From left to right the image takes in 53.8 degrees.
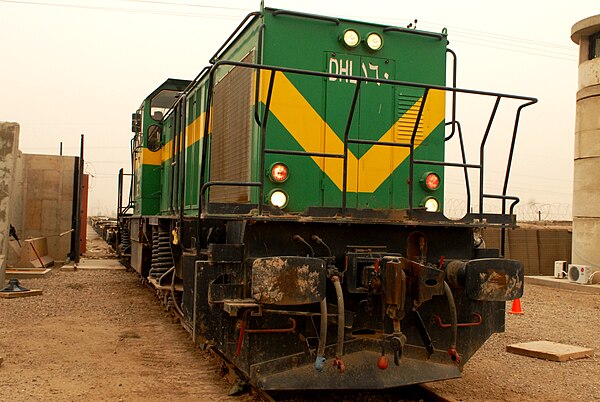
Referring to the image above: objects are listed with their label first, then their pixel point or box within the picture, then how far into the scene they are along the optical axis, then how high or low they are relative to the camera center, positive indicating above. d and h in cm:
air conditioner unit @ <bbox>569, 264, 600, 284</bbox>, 1413 -117
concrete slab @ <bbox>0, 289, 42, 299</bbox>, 963 -141
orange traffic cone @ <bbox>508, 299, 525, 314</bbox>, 961 -140
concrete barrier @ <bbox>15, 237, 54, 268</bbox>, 1366 -111
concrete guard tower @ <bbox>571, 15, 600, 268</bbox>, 1473 +184
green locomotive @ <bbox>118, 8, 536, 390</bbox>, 399 -7
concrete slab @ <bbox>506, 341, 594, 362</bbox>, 635 -140
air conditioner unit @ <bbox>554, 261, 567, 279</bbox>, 1565 -122
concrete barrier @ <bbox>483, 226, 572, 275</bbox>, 1744 -69
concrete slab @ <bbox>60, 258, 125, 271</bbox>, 1455 -142
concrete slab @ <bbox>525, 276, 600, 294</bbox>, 1362 -146
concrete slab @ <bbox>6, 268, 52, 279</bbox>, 1244 -137
